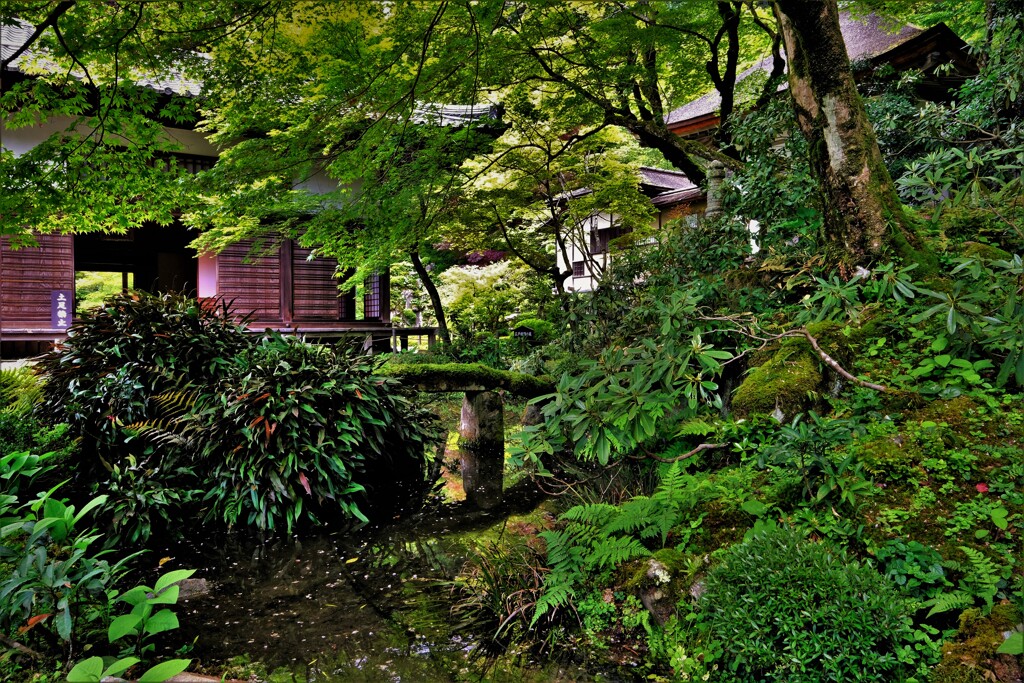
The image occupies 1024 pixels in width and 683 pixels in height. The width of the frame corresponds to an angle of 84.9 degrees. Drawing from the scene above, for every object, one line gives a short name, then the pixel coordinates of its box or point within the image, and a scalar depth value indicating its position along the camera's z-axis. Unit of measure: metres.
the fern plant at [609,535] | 3.32
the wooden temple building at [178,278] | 9.77
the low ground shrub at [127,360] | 5.61
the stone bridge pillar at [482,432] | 7.85
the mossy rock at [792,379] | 3.84
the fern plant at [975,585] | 2.29
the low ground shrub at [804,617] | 2.23
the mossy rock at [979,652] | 2.12
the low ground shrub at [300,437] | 5.34
